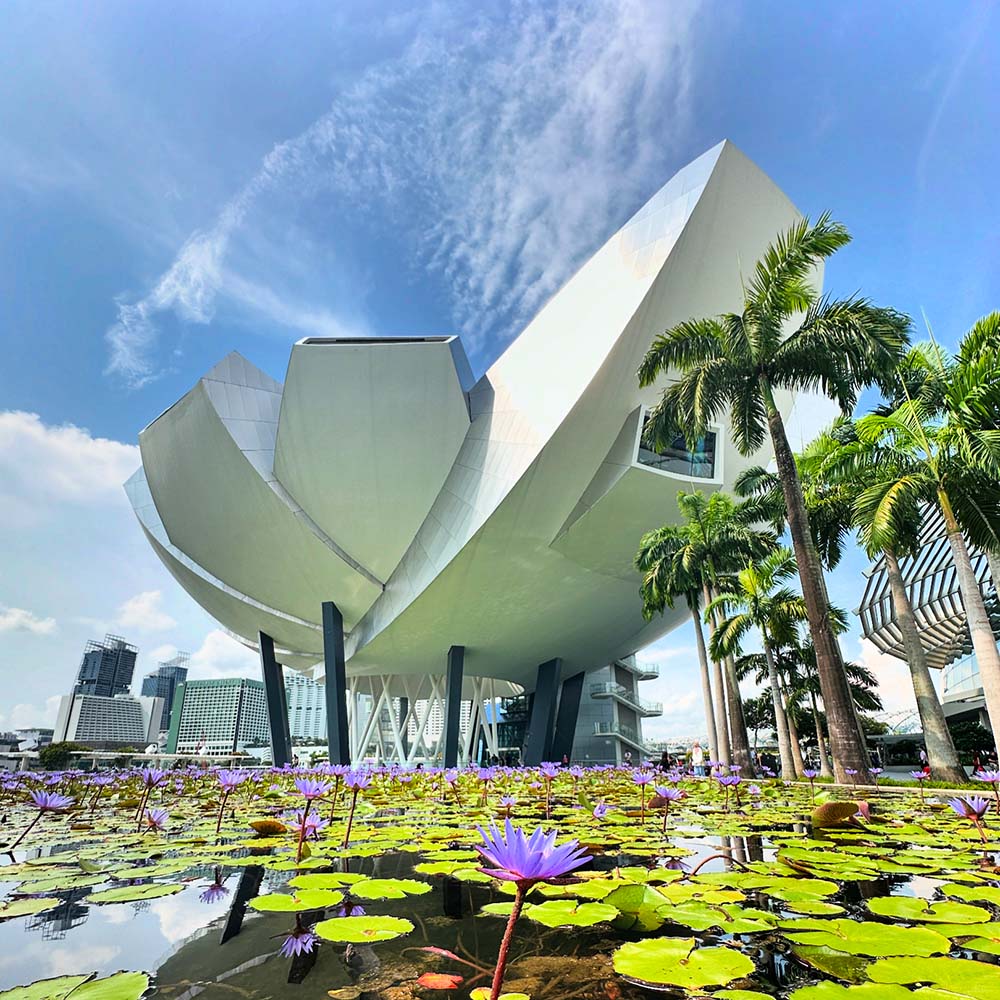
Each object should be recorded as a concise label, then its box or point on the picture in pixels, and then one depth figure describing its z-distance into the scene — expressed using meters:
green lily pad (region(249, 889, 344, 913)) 2.65
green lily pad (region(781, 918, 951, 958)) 2.10
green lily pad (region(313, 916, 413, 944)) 2.16
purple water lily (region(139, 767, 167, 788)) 5.22
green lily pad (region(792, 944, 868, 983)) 1.96
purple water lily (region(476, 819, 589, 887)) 1.36
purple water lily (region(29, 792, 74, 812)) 4.25
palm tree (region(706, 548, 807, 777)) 18.50
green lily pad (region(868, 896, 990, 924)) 2.55
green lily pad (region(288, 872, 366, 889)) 3.26
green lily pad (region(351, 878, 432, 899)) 2.88
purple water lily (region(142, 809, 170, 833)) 5.05
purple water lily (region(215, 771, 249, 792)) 4.66
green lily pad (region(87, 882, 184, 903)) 3.02
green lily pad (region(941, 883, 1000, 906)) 2.92
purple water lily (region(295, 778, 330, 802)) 3.68
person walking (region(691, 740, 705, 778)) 28.25
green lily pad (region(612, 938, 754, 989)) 1.79
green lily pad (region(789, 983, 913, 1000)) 1.69
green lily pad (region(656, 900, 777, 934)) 2.37
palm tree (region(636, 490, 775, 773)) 17.66
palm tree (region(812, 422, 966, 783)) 11.45
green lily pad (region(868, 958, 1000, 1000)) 1.76
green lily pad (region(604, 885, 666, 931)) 2.49
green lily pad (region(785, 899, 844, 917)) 2.64
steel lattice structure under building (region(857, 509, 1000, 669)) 27.69
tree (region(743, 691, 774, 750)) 43.34
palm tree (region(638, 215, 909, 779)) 10.40
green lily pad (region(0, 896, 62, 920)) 2.89
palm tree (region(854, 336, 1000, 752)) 10.69
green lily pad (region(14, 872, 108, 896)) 3.47
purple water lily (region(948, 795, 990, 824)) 4.28
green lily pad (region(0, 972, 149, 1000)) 1.76
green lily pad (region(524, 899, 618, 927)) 2.36
